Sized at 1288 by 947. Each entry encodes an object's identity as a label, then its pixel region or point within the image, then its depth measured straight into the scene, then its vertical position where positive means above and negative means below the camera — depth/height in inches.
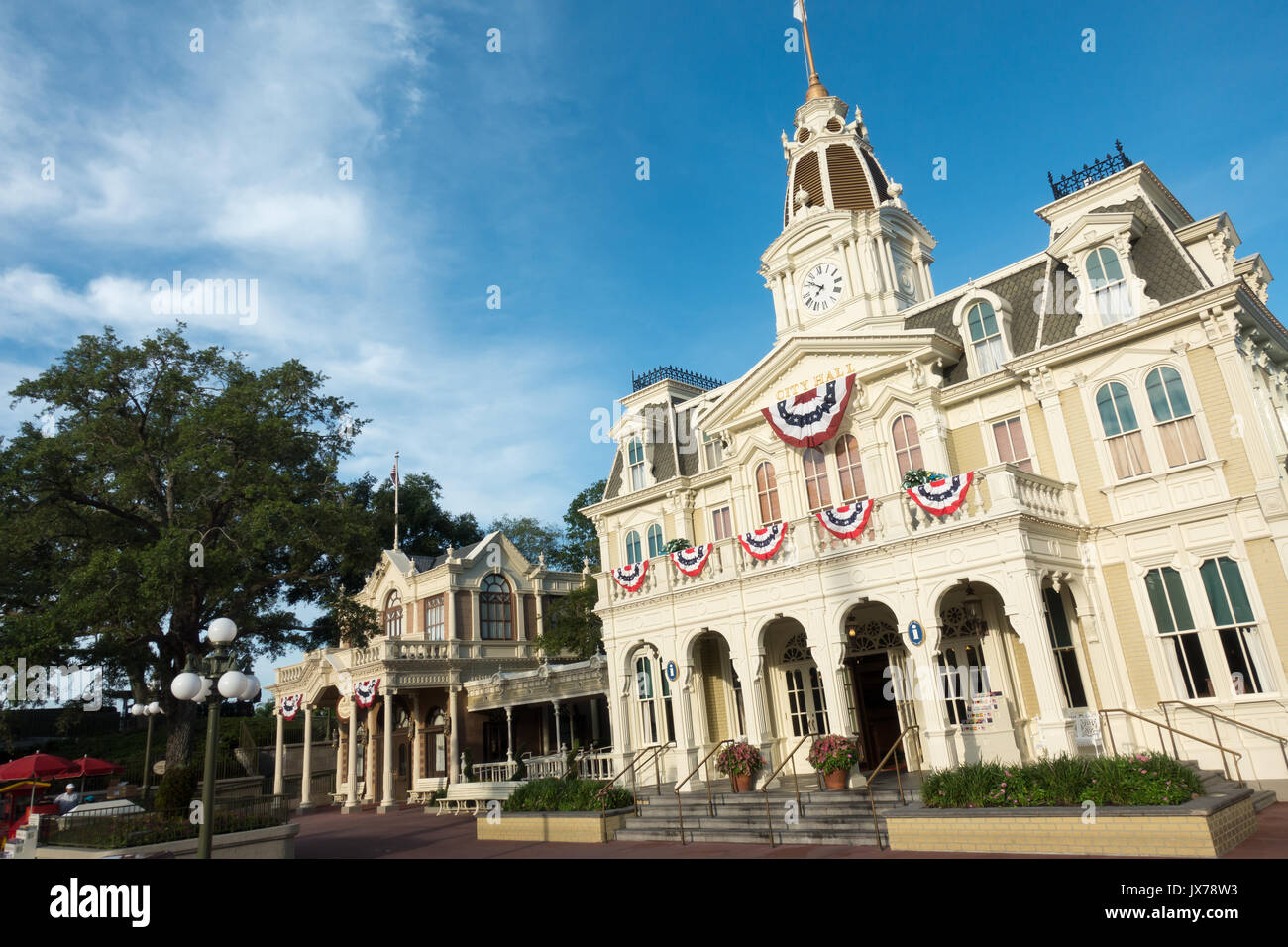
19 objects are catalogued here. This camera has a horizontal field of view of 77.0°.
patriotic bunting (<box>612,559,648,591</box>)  879.7 +146.4
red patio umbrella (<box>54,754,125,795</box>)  959.3 +4.1
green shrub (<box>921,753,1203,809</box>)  437.1 -61.6
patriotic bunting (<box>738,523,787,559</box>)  763.7 +146.0
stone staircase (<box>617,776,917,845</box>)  565.6 -84.7
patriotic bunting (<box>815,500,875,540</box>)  700.0 +145.0
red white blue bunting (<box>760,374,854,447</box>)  792.9 +270.4
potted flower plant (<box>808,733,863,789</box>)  636.7 -48.6
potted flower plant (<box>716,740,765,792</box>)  696.4 -48.8
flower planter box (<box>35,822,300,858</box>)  569.4 -61.9
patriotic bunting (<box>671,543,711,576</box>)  824.9 +147.1
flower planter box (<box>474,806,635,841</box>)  679.1 -86.0
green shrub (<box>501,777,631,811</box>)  711.7 -64.3
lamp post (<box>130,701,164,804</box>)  978.8 +67.7
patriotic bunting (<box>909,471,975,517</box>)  641.6 +145.2
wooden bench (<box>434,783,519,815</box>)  986.1 -78.7
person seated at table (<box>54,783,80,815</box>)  856.9 -28.2
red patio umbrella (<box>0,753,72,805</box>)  900.0 +11.2
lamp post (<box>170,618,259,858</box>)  434.0 +41.6
